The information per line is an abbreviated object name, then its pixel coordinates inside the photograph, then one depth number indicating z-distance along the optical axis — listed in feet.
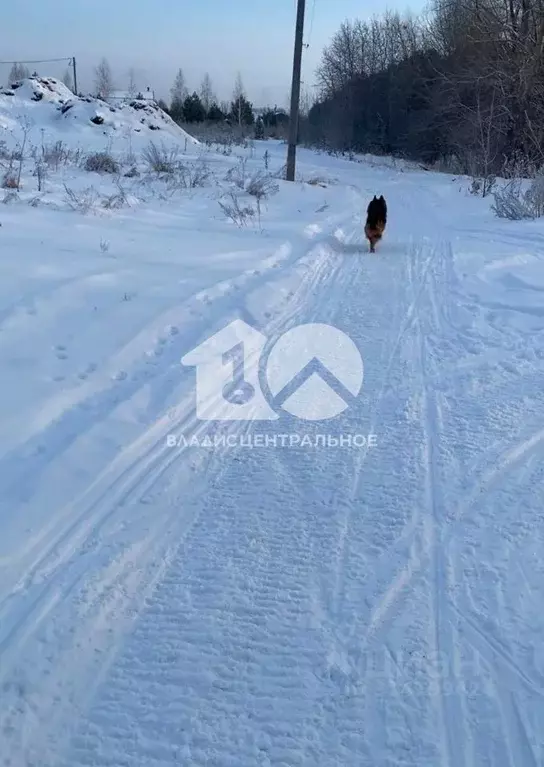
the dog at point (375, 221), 37.65
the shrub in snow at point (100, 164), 55.62
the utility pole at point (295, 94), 68.64
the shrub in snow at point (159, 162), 59.93
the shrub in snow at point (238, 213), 42.88
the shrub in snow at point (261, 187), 54.39
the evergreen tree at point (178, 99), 230.07
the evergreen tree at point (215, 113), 219.82
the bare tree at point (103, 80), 256.52
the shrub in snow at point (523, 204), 50.06
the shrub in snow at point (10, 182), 40.57
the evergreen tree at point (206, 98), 257.18
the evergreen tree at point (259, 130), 199.65
